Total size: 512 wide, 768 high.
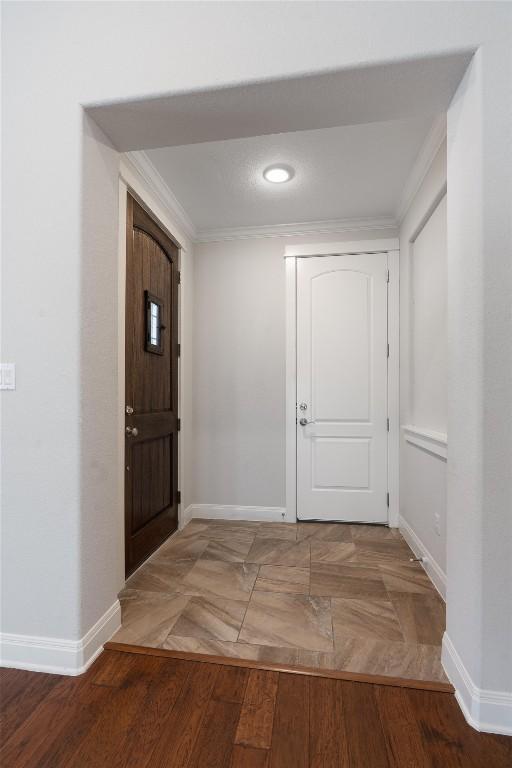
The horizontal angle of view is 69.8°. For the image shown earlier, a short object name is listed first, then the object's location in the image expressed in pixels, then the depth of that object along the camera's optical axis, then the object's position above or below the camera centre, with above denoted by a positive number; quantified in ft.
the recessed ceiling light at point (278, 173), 7.75 +4.49
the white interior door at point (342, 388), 10.04 -0.20
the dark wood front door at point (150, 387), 7.36 -0.15
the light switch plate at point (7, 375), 4.93 +0.06
